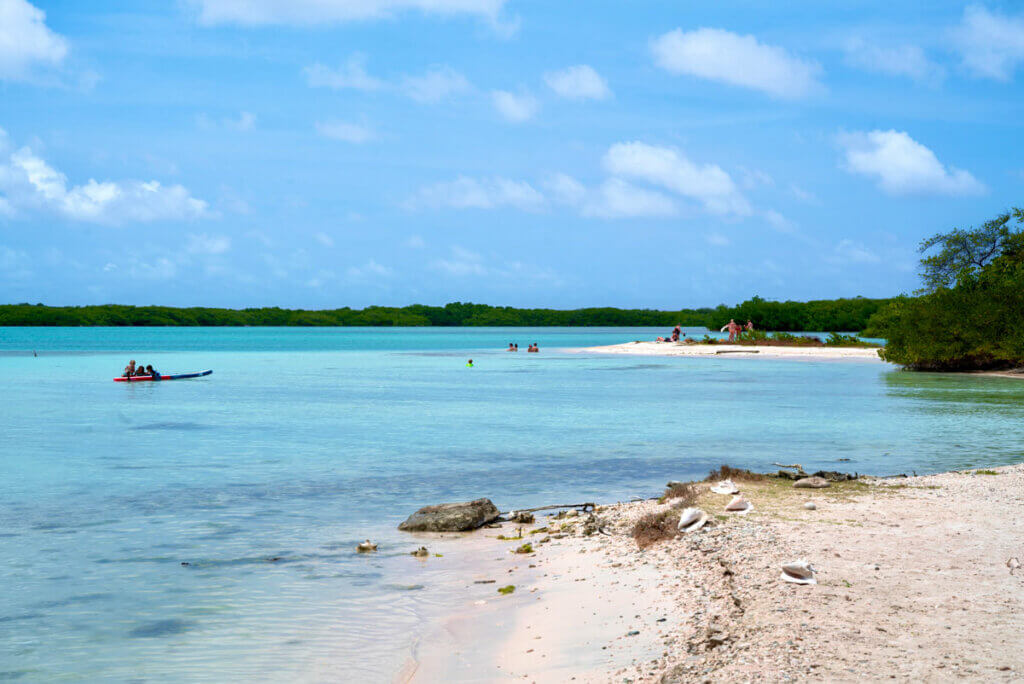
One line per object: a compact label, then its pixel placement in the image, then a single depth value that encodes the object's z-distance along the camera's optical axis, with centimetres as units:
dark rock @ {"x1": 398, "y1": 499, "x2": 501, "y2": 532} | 1195
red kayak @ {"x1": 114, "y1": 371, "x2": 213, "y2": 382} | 4750
